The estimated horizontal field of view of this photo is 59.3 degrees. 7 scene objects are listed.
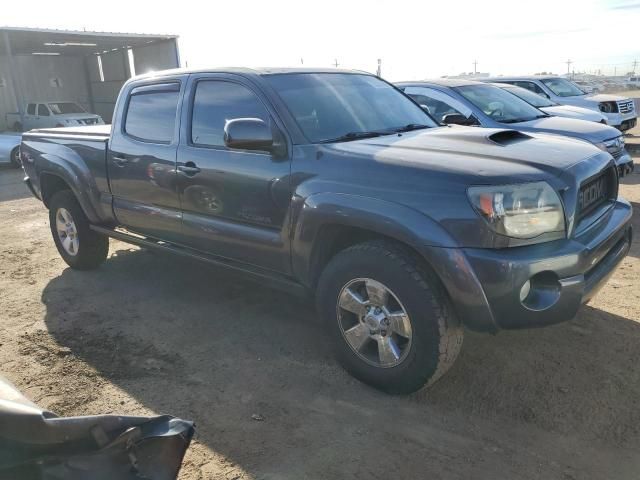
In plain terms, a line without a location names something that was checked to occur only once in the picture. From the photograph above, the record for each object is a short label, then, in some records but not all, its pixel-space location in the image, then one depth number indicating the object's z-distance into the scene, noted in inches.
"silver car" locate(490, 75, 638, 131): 464.1
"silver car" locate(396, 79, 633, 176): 284.2
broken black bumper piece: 76.4
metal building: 885.8
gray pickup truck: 110.1
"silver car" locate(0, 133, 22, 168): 550.0
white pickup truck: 715.4
